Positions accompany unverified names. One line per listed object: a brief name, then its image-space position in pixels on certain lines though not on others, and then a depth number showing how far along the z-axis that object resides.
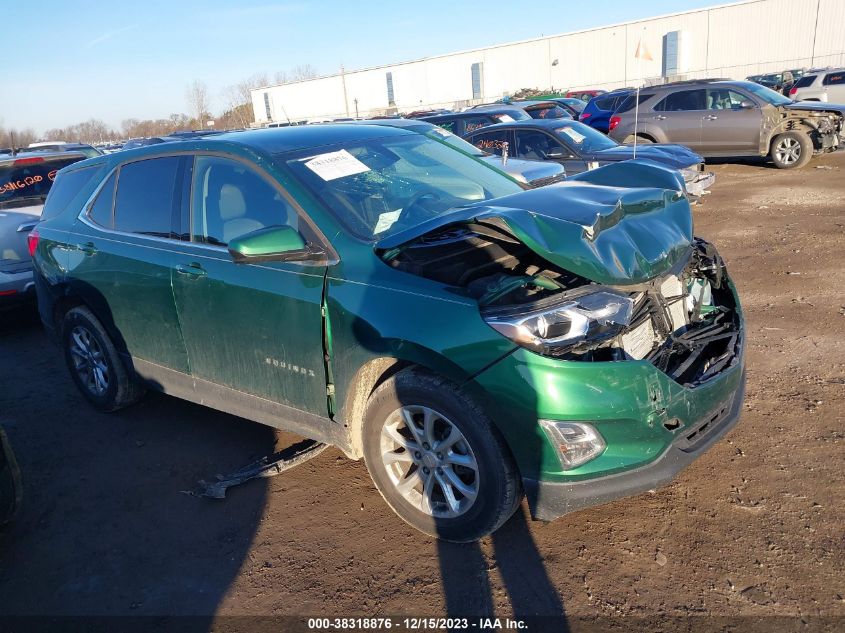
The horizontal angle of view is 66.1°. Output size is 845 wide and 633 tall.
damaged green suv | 2.61
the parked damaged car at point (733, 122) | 12.93
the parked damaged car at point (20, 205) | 6.37
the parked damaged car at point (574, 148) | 9.41
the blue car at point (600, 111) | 16.94
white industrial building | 45.31
